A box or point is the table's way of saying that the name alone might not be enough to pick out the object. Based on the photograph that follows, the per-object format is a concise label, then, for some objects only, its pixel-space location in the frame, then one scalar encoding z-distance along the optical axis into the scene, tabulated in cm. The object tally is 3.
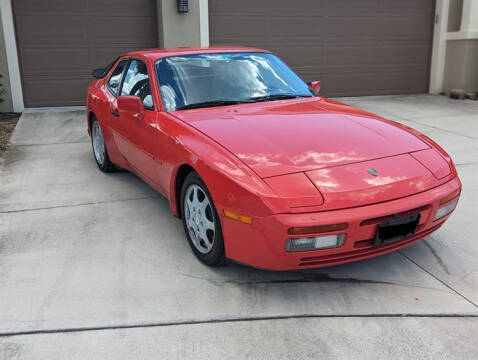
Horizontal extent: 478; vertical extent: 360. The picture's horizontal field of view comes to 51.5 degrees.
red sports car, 271
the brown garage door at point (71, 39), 956
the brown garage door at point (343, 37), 1062
